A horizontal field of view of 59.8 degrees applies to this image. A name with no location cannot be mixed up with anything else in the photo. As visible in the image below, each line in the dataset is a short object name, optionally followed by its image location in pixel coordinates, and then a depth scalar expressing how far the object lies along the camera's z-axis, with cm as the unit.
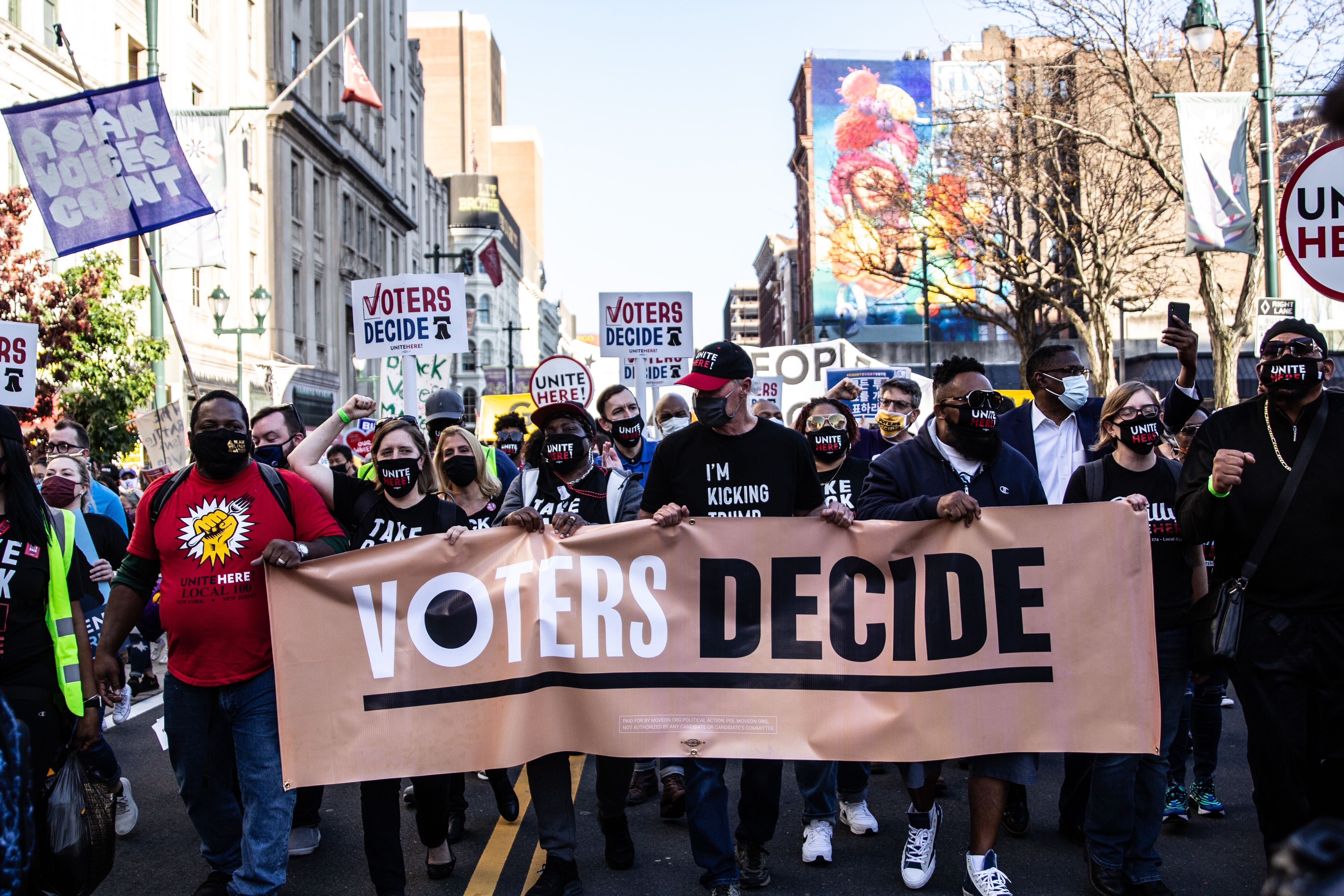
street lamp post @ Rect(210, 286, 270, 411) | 2280
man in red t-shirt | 435
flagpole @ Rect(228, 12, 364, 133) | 2141
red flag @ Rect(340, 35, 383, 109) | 3089
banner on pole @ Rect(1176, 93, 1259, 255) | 1359
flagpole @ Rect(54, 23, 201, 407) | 803
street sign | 1128
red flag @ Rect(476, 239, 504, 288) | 5203
